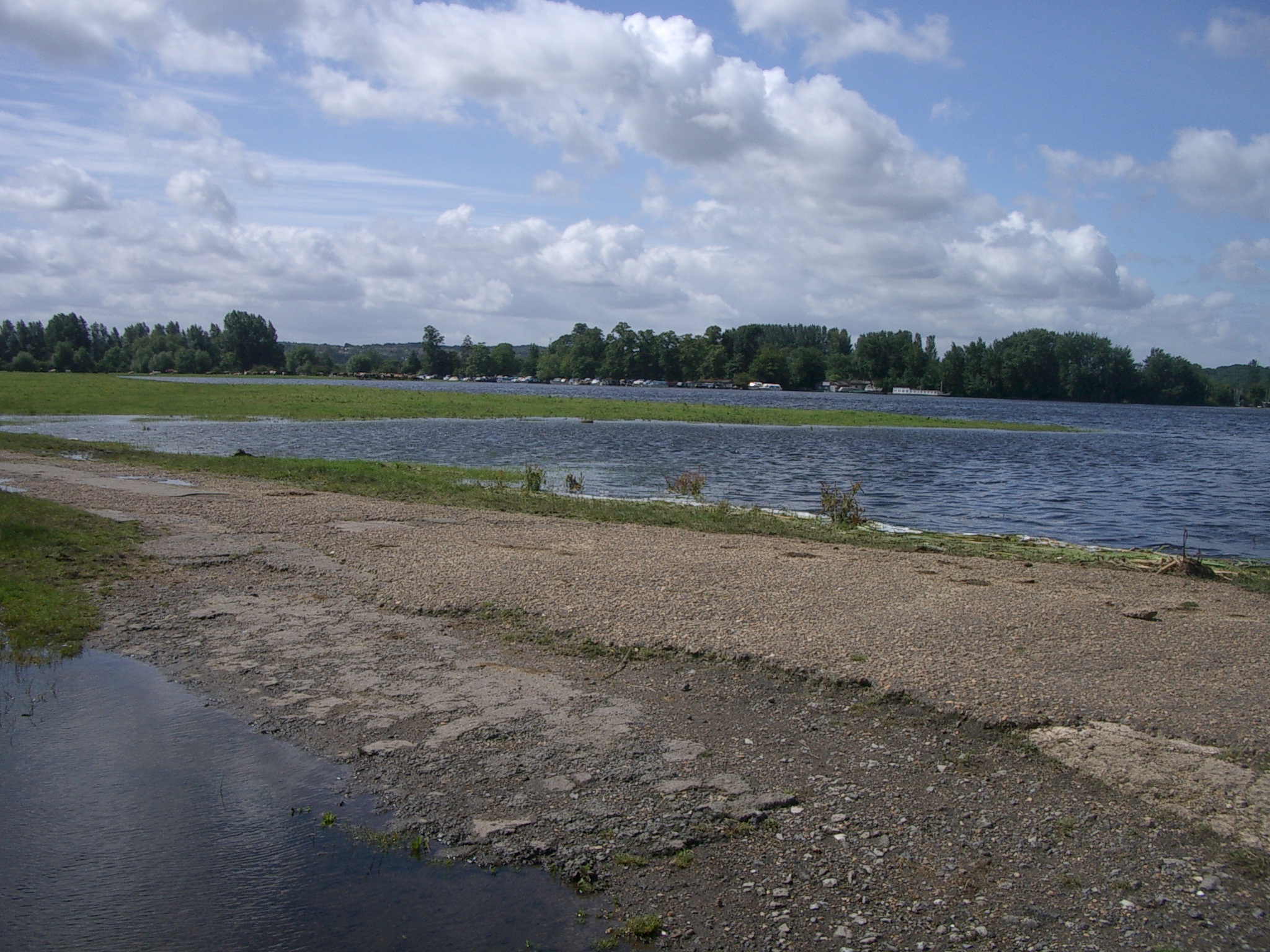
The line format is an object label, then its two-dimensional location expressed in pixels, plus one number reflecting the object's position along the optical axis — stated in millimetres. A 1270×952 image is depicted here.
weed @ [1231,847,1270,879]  5578
